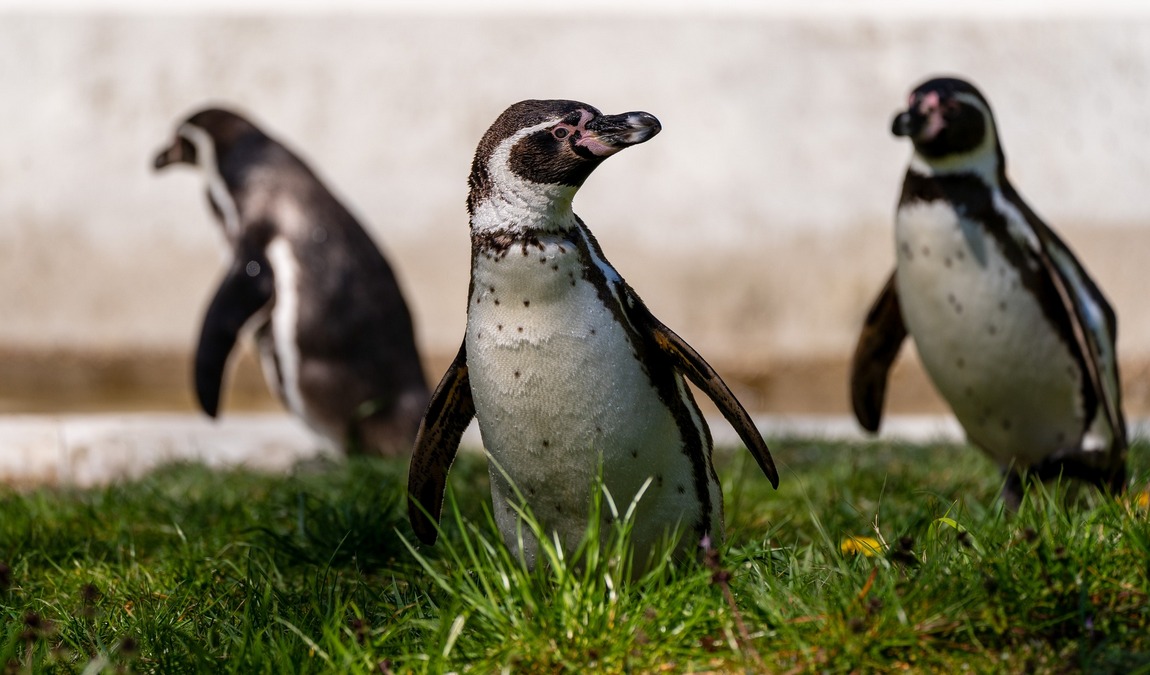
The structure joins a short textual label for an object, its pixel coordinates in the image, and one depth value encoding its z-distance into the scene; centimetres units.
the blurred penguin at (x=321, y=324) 1145
